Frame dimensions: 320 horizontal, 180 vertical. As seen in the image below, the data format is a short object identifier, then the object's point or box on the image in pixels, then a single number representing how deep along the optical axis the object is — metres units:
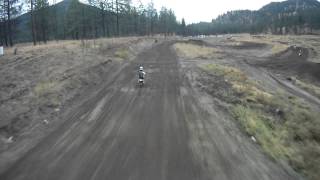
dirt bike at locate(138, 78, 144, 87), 17.33
